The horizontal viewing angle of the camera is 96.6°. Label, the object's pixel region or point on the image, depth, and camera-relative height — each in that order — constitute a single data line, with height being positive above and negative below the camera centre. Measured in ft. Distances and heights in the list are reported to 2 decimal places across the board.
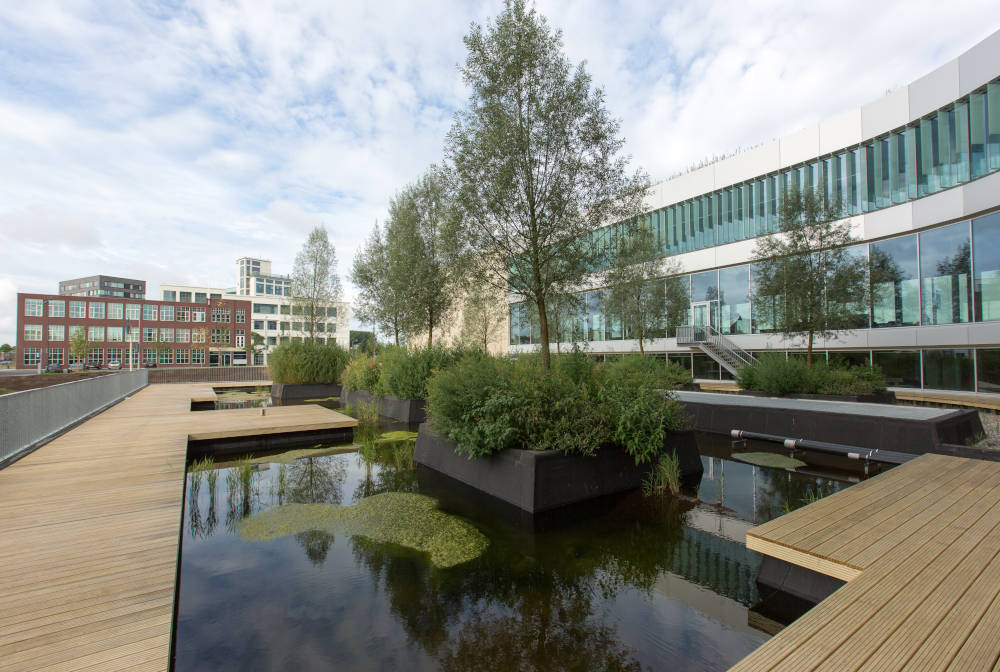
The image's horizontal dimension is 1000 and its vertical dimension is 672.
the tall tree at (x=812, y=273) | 49.34 +7.43
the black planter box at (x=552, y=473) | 18.62 -5.97
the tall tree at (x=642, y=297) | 67.62 +6.97
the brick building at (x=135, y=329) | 217.15 +11.13
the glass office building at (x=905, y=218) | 51.31 +16.51
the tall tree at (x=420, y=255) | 56.90 +11.83
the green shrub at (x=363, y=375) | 54.13 -3.70
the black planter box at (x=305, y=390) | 66.28 -6.52
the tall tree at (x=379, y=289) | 58.39 +7.90
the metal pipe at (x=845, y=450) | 24.63 -6.63
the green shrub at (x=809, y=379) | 45.37 -4.29
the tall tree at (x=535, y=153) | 26.27 +11.45
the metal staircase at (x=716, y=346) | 75.82 -0.97
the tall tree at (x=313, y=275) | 91.35 +14.94
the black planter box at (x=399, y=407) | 42.80 -6.23
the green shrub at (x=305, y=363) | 68.03 -2.38
